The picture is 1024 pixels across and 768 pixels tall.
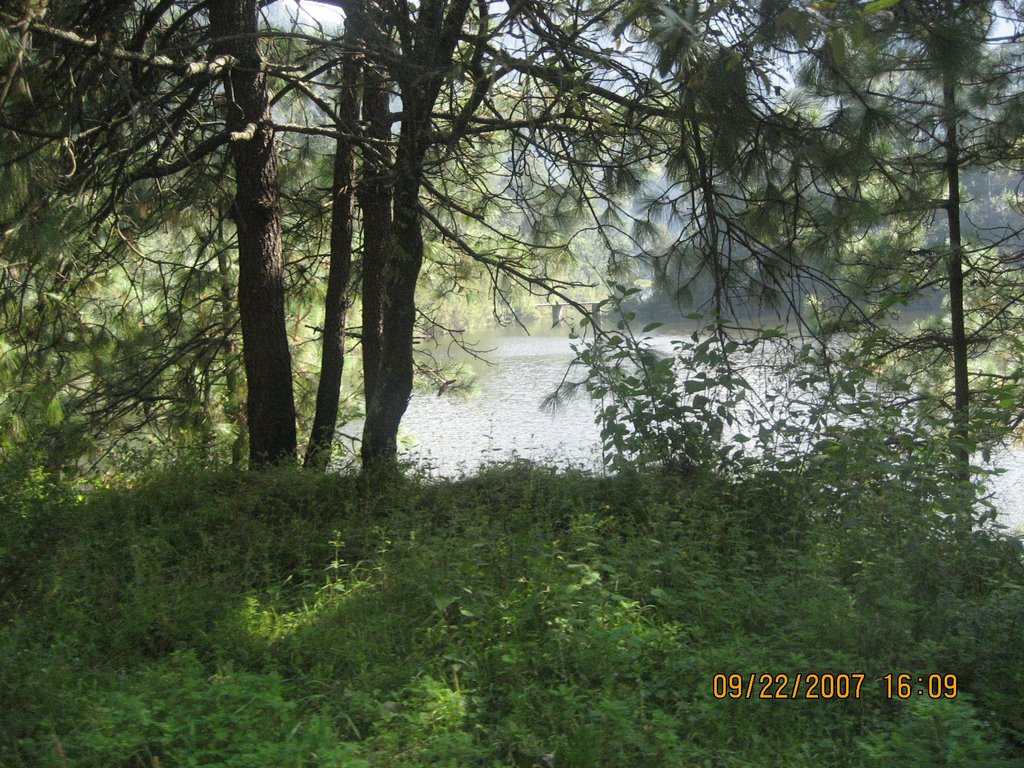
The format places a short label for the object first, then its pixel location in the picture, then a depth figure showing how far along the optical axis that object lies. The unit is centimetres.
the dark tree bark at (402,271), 566
